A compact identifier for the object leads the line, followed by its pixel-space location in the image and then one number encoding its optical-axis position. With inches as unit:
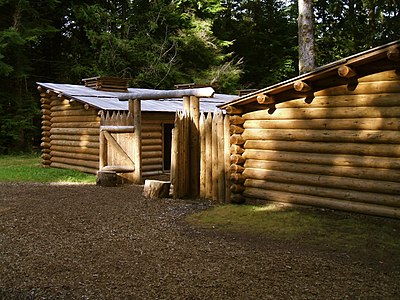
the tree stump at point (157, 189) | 473.1
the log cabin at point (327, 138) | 329.7
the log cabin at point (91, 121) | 678.6
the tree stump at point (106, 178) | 576.1
